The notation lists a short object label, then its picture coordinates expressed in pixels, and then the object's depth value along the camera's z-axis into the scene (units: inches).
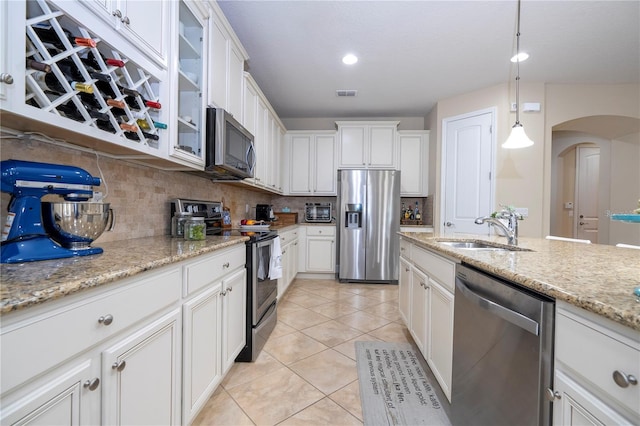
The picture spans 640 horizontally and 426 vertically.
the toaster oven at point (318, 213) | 178.5
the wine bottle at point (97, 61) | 39.7
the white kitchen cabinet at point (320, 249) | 163.9
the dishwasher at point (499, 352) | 29.8
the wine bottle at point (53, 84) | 33.1
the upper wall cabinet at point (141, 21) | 40.9
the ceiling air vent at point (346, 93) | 143.1
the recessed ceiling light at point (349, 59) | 110.3
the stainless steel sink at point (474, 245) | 69.4
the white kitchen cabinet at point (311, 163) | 175.2
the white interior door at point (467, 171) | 136.7
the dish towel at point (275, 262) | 87.4
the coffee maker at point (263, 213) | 151.2
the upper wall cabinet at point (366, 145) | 170.4
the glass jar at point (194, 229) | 64.1
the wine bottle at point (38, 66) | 30.6
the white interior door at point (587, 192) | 199.8
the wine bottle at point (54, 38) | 33.1
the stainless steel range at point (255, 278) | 73.8
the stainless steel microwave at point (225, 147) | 71.9
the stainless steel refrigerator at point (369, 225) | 155.9
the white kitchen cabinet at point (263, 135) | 103.8
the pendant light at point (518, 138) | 84.7
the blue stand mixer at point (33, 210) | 32.8
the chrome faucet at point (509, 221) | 67.2
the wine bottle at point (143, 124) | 49.8
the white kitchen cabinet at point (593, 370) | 20.1
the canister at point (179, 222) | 67.2
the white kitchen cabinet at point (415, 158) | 169.9
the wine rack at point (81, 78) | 32.7
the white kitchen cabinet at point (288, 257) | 119.6
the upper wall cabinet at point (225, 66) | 73.2
